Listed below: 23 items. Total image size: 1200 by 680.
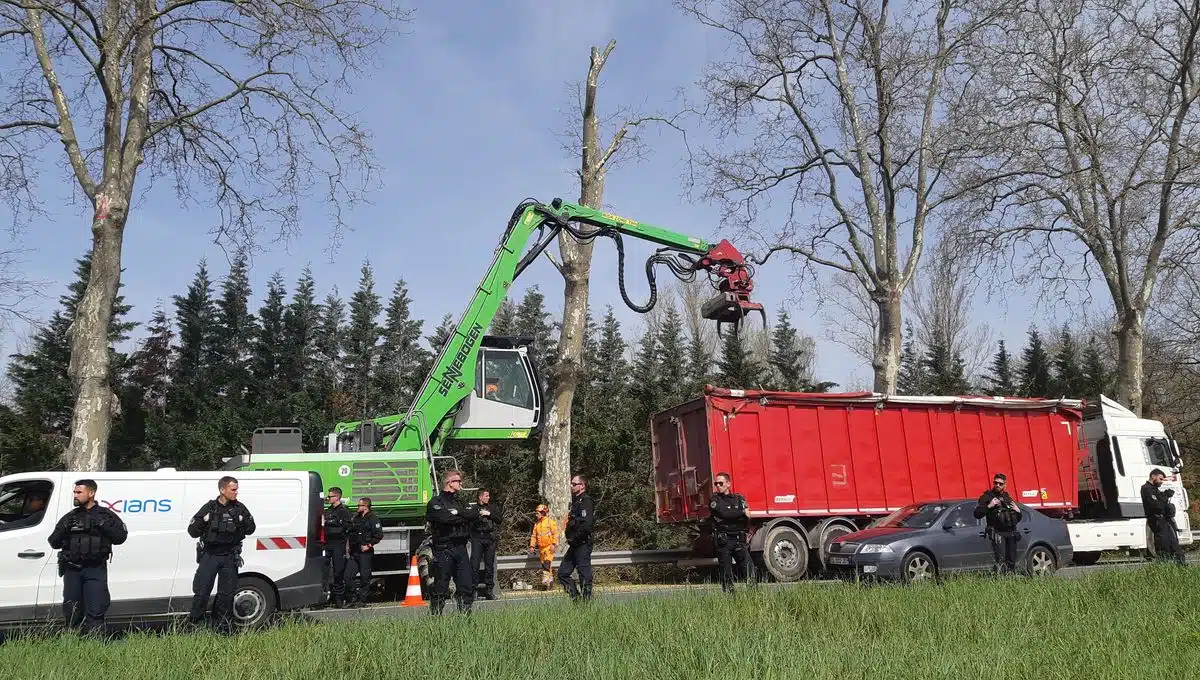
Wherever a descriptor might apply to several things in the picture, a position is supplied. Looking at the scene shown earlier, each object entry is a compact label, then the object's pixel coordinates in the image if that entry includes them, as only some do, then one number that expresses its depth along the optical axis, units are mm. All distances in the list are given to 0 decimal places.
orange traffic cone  12258
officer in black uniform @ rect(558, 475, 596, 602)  10312
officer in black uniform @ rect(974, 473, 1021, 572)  11664
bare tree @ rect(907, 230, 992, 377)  46812
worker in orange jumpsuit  15062
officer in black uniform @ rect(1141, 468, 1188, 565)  12289
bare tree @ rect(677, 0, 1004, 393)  19953
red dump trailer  14711
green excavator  13023
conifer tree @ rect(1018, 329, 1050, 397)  47094
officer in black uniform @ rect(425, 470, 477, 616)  9352
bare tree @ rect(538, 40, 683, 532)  16859
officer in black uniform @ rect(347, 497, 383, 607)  12727
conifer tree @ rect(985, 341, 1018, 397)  46938
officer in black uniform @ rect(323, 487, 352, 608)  12430
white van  9359
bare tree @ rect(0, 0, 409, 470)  12906
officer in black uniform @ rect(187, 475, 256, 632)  8664
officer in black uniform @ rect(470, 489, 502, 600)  12242
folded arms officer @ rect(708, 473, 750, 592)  10867
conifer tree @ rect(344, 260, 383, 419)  31453
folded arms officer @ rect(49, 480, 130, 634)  8422
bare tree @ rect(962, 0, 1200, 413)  21047
